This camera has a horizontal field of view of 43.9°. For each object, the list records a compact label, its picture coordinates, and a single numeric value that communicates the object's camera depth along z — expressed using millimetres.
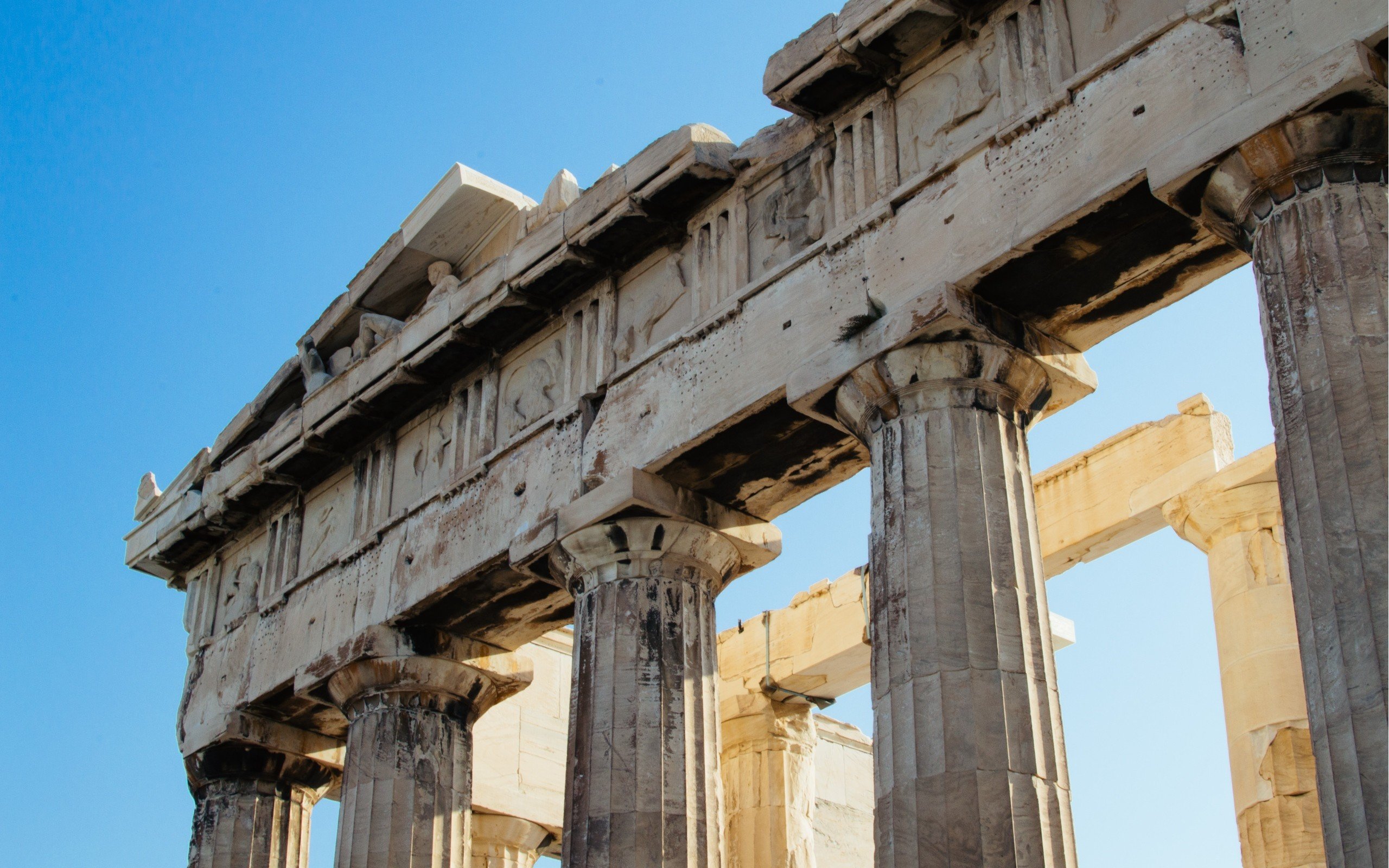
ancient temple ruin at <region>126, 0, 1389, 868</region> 9844
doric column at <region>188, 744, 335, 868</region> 17844
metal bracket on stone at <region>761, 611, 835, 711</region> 20203
